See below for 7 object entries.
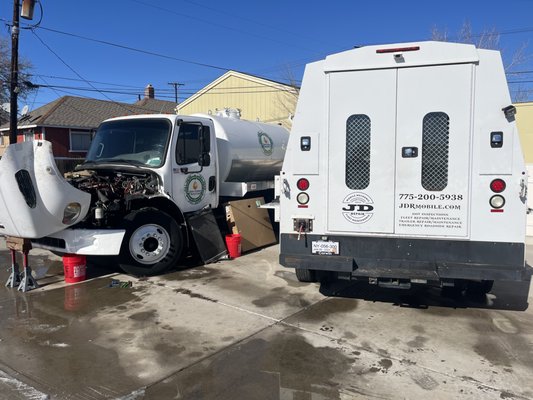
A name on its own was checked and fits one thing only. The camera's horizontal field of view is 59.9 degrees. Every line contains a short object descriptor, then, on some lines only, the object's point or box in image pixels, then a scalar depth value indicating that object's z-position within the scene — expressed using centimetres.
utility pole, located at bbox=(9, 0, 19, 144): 1862
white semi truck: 624
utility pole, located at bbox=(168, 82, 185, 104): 5570
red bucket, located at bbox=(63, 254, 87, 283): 700
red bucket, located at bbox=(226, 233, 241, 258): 887
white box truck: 485
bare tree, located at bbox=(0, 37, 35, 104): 3401
